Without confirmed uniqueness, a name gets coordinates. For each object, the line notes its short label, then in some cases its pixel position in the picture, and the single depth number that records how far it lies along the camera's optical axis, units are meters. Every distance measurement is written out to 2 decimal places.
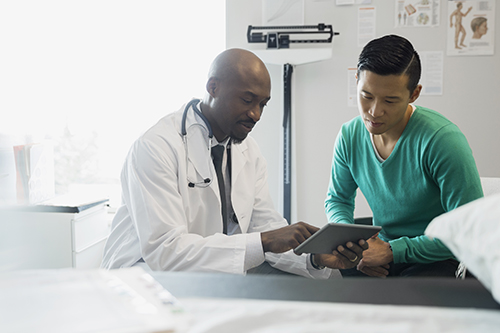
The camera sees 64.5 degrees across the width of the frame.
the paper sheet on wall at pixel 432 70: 2.68
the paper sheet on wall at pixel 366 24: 2.66
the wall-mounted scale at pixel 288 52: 2.52
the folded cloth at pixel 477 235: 0.49
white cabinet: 2.04
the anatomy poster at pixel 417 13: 2.64
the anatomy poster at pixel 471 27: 2.64
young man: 1.32
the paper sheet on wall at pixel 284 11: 2.69
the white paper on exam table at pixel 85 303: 0.47
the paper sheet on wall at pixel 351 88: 2.71
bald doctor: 1.20
